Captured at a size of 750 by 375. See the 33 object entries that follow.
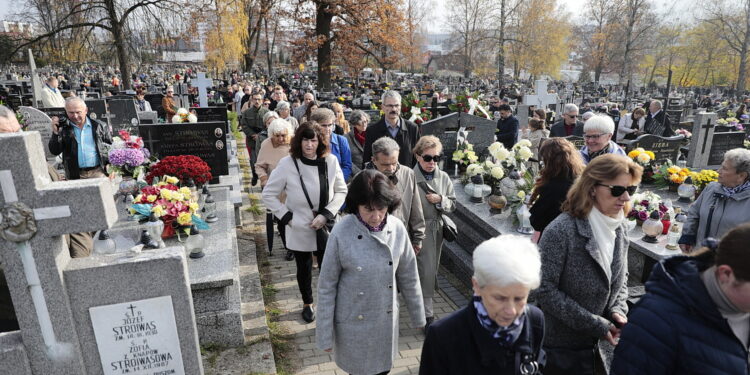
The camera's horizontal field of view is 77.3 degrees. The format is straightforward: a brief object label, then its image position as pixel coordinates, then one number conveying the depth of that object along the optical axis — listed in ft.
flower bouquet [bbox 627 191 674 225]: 16.71
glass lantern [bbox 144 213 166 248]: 14.11
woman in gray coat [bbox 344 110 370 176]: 21.84
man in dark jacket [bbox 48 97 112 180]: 18.63
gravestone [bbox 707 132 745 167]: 30.78
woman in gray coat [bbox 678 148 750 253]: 12.75
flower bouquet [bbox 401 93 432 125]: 31.69
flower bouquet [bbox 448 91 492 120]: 30.27
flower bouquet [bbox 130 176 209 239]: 14.76
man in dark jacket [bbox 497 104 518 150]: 29.71
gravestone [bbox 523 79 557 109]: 50.70
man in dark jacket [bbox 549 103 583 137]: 27.20
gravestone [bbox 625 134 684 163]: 26.55
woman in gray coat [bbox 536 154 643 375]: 8.25
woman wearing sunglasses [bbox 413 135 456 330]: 13.88
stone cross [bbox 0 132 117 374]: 6.87
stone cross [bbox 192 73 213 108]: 54.64
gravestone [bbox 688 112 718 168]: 30.09
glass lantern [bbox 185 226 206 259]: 14.53
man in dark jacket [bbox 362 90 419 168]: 18.22
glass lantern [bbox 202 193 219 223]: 17.79
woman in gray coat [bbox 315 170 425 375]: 8.93
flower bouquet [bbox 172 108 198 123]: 31.66
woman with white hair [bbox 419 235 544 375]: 5.92
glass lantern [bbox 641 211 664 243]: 15.56
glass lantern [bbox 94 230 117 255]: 13.21
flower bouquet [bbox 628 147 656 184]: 22.30
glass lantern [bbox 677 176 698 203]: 21.30
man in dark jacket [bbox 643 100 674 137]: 32.48
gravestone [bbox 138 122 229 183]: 22.85
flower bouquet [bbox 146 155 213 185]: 18.29
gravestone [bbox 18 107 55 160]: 35.35
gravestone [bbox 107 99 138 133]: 41.45
